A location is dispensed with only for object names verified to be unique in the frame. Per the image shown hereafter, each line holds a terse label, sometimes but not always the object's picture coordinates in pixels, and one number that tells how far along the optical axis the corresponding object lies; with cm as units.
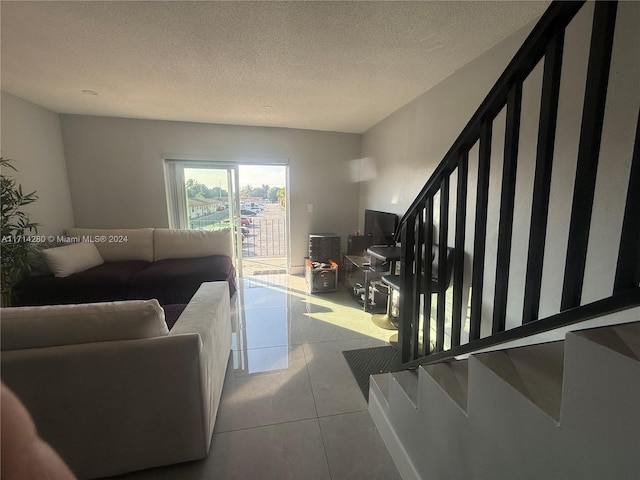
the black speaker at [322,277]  381
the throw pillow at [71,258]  282
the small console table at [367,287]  322
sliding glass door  419
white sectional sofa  115
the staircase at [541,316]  57
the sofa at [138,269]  273
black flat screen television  327
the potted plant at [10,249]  232
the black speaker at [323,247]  421
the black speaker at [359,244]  383
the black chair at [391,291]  234
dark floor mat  208
